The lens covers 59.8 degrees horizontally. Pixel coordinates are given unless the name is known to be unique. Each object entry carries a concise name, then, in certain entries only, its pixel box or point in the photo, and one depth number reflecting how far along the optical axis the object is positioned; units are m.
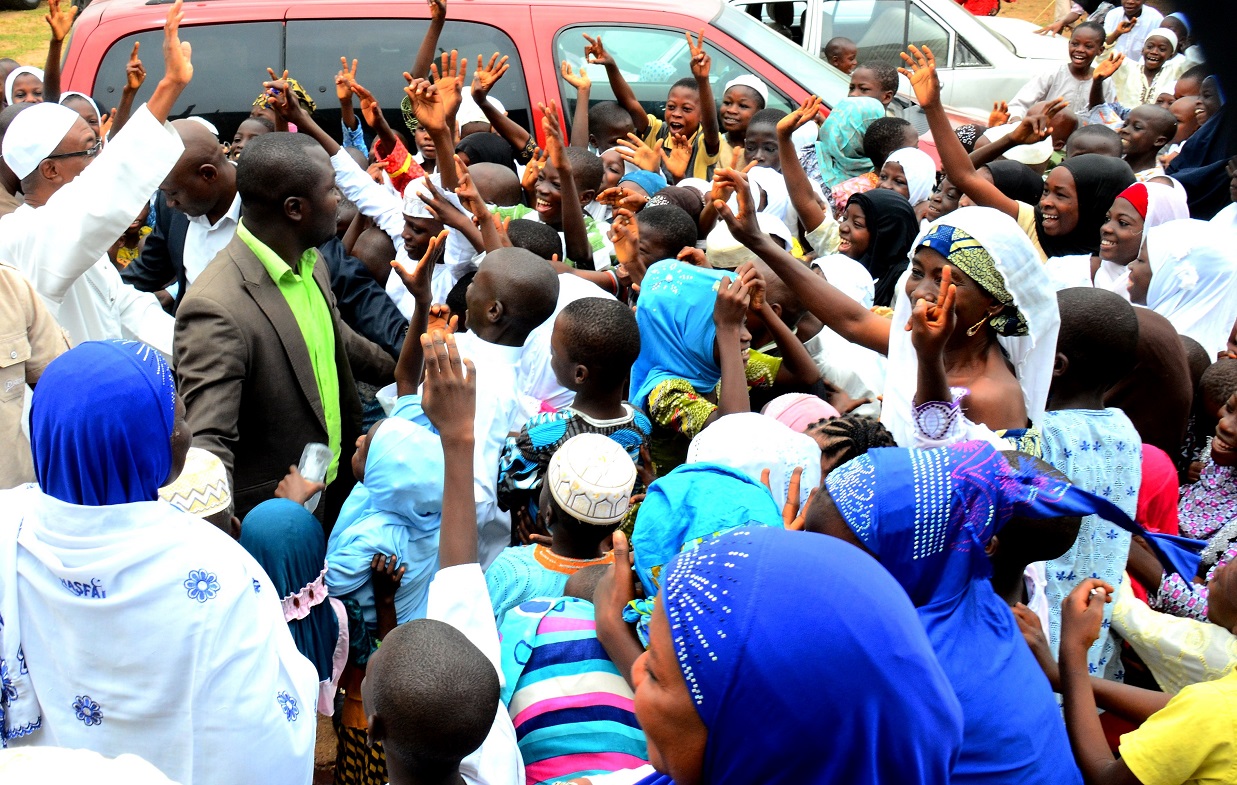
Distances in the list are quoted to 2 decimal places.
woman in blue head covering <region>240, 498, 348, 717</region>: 2.71
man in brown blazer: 3.07
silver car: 9.51
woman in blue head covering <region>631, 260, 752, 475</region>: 3.45
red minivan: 6.98
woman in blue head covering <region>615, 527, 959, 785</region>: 1.27
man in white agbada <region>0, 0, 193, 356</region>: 3.05
